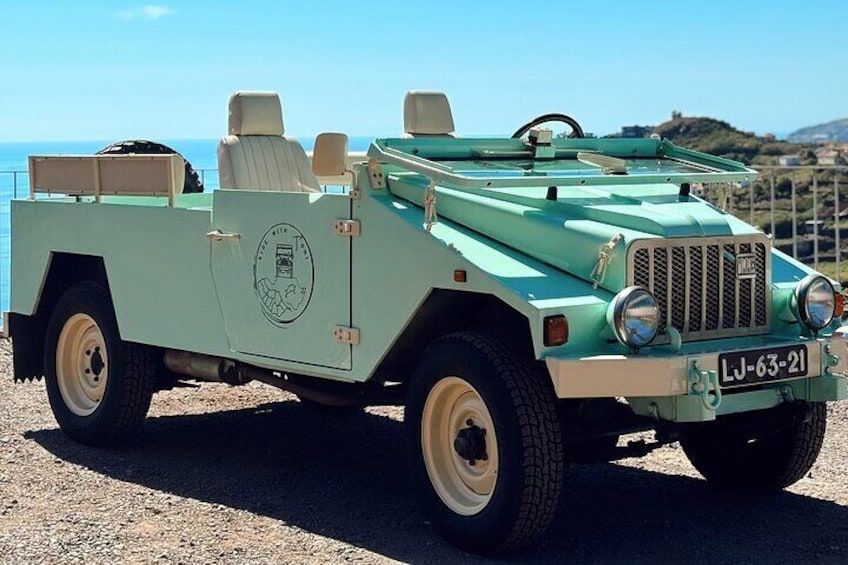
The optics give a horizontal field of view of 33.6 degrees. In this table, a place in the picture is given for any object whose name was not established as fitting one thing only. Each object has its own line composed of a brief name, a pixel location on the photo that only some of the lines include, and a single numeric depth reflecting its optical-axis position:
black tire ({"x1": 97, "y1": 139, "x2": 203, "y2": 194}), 9.29
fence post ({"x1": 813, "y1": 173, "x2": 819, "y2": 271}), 11.41
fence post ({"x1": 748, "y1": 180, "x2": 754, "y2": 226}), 11.72
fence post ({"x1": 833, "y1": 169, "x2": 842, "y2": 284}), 10.73
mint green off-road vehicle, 5.60
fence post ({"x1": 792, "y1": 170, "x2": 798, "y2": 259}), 11.66
